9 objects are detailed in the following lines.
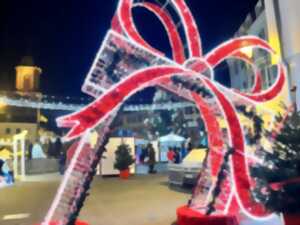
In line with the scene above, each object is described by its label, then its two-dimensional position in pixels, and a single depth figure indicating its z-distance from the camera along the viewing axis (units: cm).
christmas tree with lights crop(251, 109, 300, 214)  391
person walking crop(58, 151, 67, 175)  1759
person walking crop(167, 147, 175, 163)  1773
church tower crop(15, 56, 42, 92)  3953
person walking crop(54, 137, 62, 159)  2019
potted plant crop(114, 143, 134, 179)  1513
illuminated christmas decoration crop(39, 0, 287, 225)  452
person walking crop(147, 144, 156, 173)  1718
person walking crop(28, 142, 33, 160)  2063
